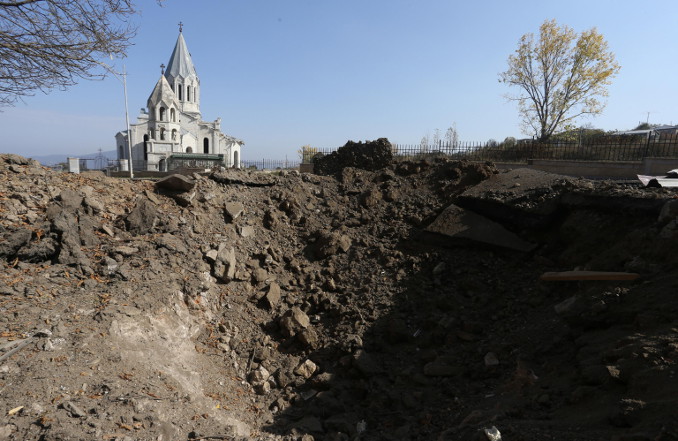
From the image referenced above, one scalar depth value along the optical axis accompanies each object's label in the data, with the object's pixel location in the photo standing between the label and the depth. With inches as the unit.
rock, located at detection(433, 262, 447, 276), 224.8
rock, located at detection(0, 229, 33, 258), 163.9
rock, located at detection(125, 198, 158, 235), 210.2
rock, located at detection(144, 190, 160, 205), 235.8
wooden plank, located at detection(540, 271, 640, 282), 152.3
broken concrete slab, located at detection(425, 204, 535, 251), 227.1
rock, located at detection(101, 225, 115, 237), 198.5
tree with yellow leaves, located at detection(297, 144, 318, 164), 959.0
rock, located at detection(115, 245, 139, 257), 188.2
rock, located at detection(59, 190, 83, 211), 196.2
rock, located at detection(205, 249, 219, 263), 218.8
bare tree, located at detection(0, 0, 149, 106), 211.9
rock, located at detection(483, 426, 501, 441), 102.2
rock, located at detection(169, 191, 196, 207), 242.4
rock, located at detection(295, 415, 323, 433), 153.6
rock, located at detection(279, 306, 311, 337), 200.8
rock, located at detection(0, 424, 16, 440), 100.7
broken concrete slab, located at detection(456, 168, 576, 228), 227.6
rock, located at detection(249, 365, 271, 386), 178.9
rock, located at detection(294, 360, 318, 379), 182.7
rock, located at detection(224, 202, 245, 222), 253.6
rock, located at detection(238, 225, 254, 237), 249.0
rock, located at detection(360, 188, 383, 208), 293.6
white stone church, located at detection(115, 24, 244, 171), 1461.6
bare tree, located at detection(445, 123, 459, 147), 1363.1
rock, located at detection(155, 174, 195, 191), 246.8
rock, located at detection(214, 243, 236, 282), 218.2
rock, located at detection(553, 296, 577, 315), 156.2
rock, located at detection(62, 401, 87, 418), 112.7
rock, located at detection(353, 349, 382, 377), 177.5
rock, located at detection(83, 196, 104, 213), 205.0
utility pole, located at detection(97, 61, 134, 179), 1050.4
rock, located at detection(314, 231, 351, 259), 251.0
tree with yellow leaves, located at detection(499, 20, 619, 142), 1018.7
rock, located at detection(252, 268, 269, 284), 229.1
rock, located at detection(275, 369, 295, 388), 179.3
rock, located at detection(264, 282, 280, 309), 215.6
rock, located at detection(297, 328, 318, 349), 195.2
